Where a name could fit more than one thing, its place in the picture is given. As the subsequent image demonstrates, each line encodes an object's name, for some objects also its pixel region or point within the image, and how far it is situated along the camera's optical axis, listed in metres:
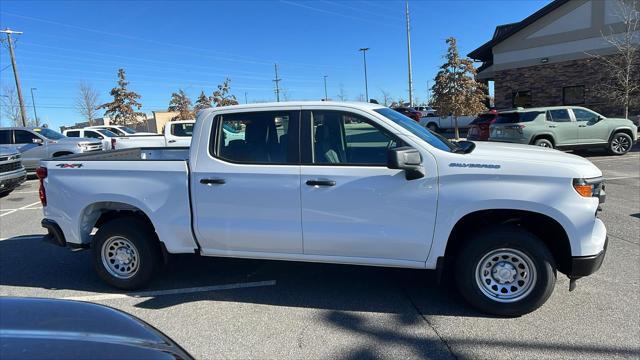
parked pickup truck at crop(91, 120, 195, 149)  14.48
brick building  21.70
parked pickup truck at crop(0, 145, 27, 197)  10.92
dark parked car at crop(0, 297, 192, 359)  1.83
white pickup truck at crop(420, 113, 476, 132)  29.89
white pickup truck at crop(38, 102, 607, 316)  3.76
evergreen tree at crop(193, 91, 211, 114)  48.28
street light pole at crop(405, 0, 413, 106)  36.22
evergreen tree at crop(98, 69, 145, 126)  42.59
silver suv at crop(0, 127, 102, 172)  14.85
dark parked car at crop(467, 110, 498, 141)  16.31
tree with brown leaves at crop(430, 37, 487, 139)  20.27
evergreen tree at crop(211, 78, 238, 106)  46.91
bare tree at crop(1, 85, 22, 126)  56.03
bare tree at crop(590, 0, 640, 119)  18.53
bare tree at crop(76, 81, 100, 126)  58.28
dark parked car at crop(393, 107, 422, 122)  27.31
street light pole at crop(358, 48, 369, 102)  63.11
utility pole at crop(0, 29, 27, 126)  30.27
